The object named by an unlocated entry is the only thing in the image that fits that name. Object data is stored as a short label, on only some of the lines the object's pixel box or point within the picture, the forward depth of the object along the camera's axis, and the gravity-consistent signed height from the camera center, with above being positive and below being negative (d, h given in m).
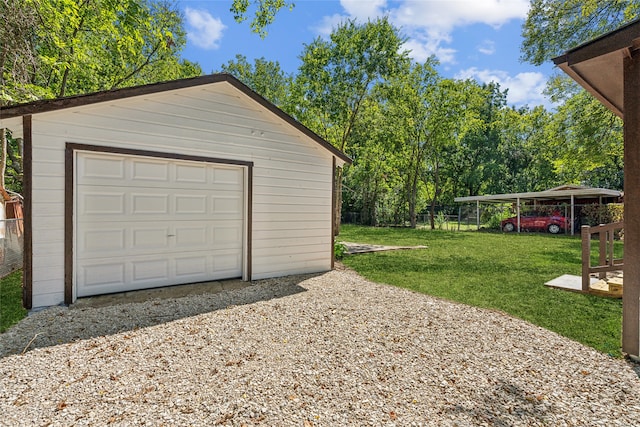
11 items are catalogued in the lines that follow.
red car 16.89 -0.70
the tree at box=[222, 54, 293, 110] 23.91 +10.77
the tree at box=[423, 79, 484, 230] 20.42 +6.84
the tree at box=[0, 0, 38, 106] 6.78 +3.81
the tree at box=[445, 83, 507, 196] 29.08 +5.37
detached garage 4.20 +0.33
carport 16.02 +0.85
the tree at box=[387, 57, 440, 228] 20.47 +7.03
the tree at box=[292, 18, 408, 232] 14.77 +7.16
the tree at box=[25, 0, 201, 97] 7.57 +5.09
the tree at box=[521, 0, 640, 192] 10.18 +5.82
